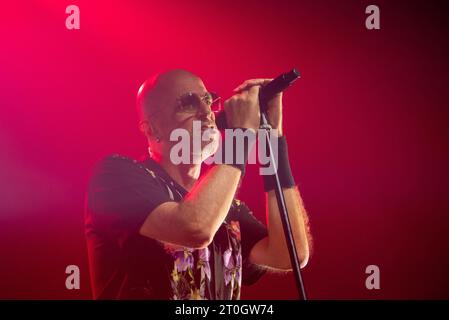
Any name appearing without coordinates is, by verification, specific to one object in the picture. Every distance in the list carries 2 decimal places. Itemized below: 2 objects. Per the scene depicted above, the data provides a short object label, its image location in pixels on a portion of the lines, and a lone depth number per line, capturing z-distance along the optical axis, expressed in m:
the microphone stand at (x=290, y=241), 2.27
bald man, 2.35
